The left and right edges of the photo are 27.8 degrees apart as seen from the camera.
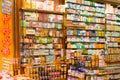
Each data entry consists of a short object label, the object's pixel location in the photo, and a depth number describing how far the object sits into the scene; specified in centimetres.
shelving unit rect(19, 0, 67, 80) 567
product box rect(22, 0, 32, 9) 559
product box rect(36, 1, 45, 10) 585
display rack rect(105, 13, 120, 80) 795
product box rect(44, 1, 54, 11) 600
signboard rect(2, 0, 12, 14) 535
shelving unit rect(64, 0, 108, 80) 668
